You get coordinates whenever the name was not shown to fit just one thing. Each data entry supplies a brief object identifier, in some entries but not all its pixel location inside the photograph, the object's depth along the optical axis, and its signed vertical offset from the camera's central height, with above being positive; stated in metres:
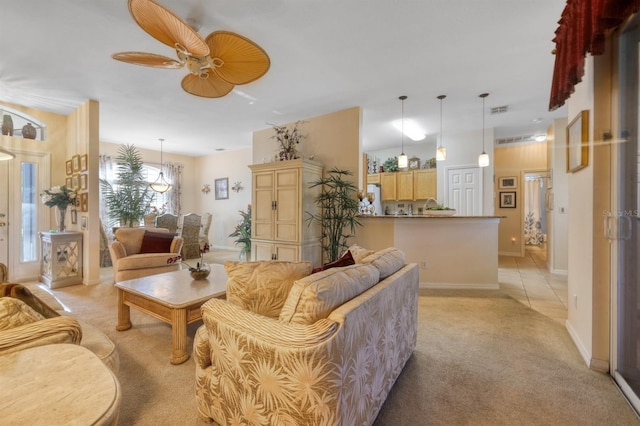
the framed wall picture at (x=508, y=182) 6.50 +0.70
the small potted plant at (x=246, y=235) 5.46 -0.44
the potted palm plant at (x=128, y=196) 5.14 +0.31
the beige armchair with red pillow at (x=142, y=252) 3.59 -0.54
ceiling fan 1.66 +1.14
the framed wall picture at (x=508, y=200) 6.51 +0.28
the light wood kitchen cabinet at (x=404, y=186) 6.48 +0.62
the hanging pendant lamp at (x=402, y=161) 4.58 +0.84
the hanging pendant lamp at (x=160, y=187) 6.32 +0.59
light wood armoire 4.12 +0.02
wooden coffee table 2.03 -0.65
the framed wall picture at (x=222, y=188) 7.68 +0.67
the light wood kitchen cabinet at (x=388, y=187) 6.70 +0.62
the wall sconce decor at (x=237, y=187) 7.40 +0.68
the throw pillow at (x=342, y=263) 1.71 -0.32
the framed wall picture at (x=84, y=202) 4.02 +0.16
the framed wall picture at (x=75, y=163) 4.18 +0.75
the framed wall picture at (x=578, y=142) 2.07 +0.55
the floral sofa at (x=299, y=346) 1.07 -0.57
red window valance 1.30 +0.93
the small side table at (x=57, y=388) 0.61 -0.43
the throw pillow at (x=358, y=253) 1.85 -0.28
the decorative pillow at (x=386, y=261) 1.72 -0.31
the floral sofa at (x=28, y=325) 0.91 -0.40
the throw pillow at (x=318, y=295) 1.16 -0.36
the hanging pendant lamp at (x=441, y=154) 4.54 +0.95
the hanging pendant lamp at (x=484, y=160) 4.54 +0.84
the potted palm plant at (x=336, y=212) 4.17 +0.01
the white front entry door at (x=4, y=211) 4.03 +0.03
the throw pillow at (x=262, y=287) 1.45 -0.39
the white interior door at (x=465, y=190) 5.42 +0.44
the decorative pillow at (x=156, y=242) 3.98 -0.42
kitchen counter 3.96 -0.50
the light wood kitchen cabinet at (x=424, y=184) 6.17 +0.63
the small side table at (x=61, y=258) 3.92 -0.65
